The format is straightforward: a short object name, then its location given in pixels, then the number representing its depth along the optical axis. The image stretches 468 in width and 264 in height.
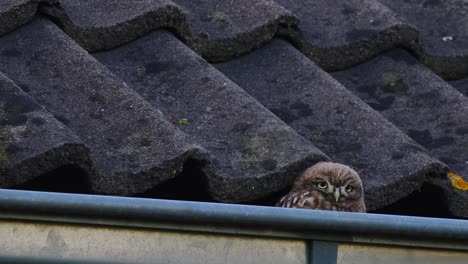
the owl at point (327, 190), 7.59
